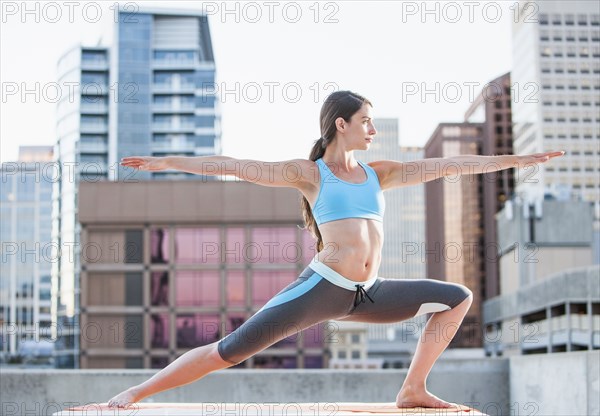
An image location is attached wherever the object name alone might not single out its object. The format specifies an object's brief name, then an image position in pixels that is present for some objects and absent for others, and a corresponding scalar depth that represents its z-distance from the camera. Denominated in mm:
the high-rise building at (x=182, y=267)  50625
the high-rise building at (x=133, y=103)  90188
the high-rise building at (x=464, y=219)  136375
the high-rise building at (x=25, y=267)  119688
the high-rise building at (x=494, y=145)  131000
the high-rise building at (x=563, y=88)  110250
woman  5188
